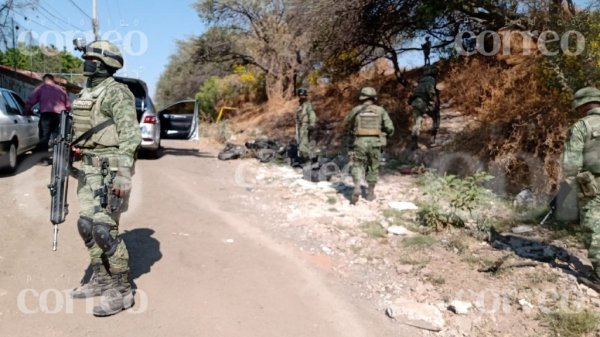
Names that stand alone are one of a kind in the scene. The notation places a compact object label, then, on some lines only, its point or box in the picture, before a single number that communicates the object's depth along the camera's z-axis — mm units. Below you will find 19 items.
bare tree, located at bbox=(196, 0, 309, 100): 18766
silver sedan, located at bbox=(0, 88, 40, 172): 7055
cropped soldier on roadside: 3758
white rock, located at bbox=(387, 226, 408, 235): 5348
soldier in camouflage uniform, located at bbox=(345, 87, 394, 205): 6482
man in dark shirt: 7484
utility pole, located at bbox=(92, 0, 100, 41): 22698
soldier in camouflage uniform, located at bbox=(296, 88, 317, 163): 9180
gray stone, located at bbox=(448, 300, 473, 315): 3465
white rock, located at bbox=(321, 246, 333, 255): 4916
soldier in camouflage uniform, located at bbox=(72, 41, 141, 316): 3336
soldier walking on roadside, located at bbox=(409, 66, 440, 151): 8828
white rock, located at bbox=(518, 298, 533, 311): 3477
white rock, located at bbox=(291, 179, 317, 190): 7608
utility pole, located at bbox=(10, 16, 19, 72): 16209
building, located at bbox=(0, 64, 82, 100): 17547
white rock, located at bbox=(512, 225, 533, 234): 5281
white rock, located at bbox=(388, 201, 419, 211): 6289
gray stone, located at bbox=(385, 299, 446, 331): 3339
